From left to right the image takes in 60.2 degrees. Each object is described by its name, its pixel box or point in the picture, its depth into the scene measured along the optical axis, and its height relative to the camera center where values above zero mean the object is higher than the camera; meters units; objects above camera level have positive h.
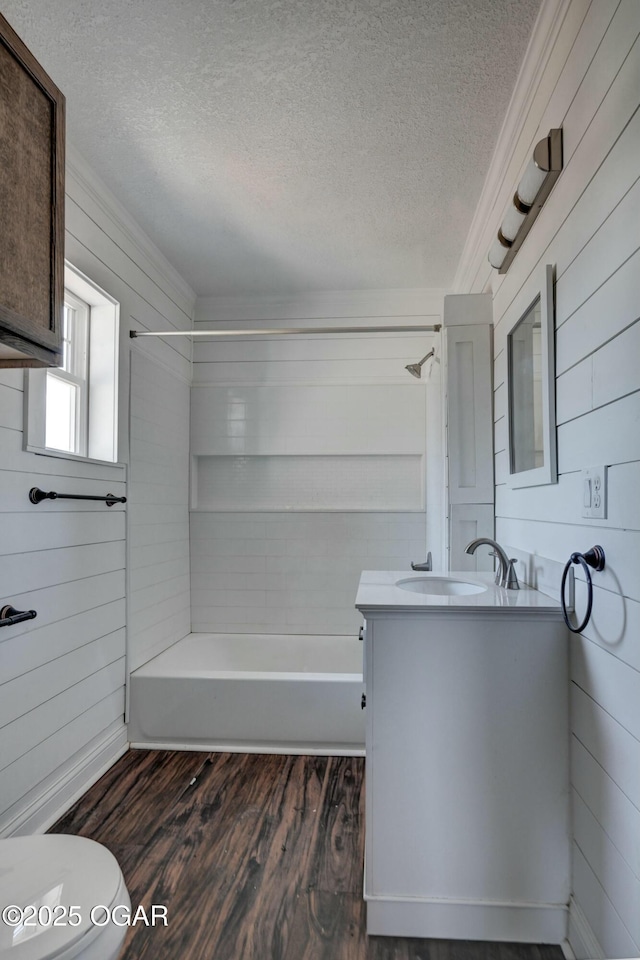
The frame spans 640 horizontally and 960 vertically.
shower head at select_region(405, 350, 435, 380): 3.20 +0.75
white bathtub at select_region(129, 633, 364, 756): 2.62 -1.03
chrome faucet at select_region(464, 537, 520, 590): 1.83 -0.24
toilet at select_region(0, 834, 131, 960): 0.90 -0.71
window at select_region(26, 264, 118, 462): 2.47 +0.55
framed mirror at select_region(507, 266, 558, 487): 1.59 +0.35
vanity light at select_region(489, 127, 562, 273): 1.53 +0.92
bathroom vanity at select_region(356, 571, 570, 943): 1.49 -0.74
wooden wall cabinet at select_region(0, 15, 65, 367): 1.24 +0.69
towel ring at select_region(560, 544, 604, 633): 1.26 -0.15
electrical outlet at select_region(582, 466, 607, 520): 1.23 +0.01
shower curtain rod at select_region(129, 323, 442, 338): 2.58 +0.81
